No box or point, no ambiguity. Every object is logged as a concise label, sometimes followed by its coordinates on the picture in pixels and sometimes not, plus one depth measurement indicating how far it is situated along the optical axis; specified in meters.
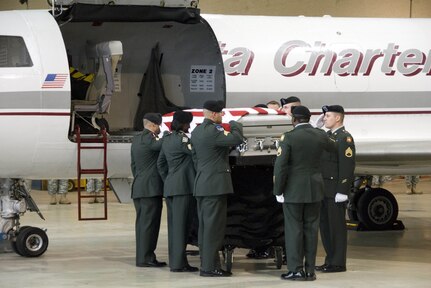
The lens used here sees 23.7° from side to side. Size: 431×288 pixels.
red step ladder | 13.95
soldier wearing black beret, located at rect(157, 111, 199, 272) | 12.82
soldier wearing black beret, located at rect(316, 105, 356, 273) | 12.99
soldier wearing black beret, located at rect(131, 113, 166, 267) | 13.31
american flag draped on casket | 12.90
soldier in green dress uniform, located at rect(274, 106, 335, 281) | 12.09
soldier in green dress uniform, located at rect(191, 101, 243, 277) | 12.30
